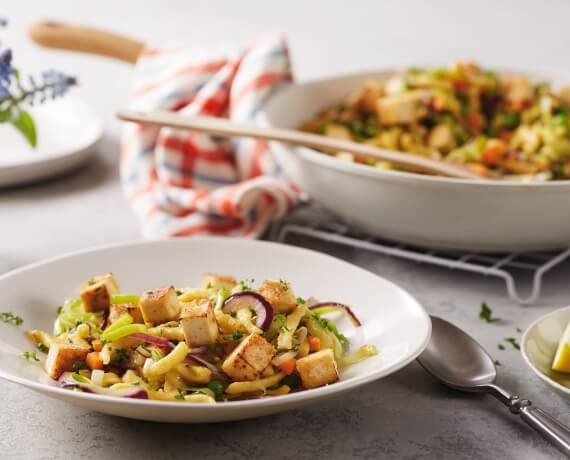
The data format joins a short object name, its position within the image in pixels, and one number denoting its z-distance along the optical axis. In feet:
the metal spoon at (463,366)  2.92
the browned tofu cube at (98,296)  3.09
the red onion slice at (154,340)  2.92
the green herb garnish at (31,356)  2.97
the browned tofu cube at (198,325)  2.88
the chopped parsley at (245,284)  3.08
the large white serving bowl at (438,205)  3.39
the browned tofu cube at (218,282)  3.16
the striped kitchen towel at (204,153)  3.85
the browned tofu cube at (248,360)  2.86
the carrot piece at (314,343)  2.99
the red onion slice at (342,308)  3.12
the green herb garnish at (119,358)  2.94
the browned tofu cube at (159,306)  2.97
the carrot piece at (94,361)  2.91
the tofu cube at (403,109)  3.89
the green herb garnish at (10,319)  3.08
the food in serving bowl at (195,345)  2.87
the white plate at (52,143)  4.11
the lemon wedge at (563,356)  3.00
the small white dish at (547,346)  2.96
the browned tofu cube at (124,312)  3.01
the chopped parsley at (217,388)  2.86
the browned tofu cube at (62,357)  2.90
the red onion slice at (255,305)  2.98
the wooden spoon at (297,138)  3.59
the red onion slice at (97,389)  2.79
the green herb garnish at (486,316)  3.38
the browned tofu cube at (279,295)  3.02
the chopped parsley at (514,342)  3.25
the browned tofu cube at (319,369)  2.87
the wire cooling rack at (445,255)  3.48
